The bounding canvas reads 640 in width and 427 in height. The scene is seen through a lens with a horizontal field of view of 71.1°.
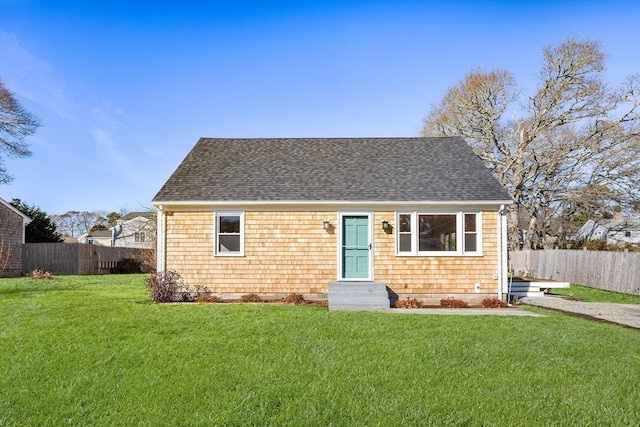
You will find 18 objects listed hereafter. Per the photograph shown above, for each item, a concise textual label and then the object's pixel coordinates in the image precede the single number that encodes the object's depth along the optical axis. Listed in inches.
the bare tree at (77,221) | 2598.4
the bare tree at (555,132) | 1014.4
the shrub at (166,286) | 485.4
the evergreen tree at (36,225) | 1124.5
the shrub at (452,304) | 484.7
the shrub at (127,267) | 1076.5
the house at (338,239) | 502.0
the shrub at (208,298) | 497.7
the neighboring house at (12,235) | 898.1
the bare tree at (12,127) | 1157.1
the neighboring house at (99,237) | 2091.5
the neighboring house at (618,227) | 1598.2
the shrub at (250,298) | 497.0
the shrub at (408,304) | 478.6
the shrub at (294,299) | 489.4
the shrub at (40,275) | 818.0
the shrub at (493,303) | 485.1
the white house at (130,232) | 1867.5
